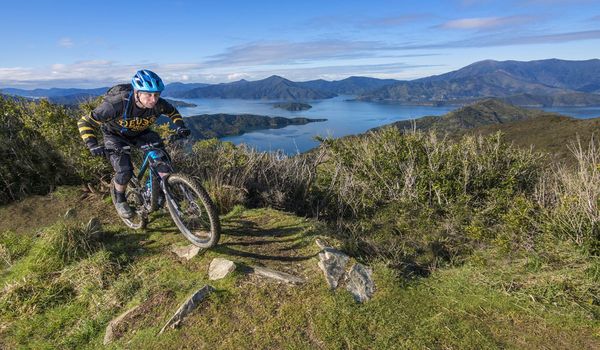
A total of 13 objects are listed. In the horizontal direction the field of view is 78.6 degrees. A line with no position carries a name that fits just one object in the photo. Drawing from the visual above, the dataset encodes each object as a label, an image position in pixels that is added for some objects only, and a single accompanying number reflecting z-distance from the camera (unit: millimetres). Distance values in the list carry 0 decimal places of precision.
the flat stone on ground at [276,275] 4129
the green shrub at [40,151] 7832
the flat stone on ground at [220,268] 4242
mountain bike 4547
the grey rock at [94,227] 5383
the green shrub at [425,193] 5988
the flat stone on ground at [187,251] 4843
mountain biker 4828
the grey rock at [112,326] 3572
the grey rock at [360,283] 4027
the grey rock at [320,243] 4962
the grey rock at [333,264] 4203
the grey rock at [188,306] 3561
